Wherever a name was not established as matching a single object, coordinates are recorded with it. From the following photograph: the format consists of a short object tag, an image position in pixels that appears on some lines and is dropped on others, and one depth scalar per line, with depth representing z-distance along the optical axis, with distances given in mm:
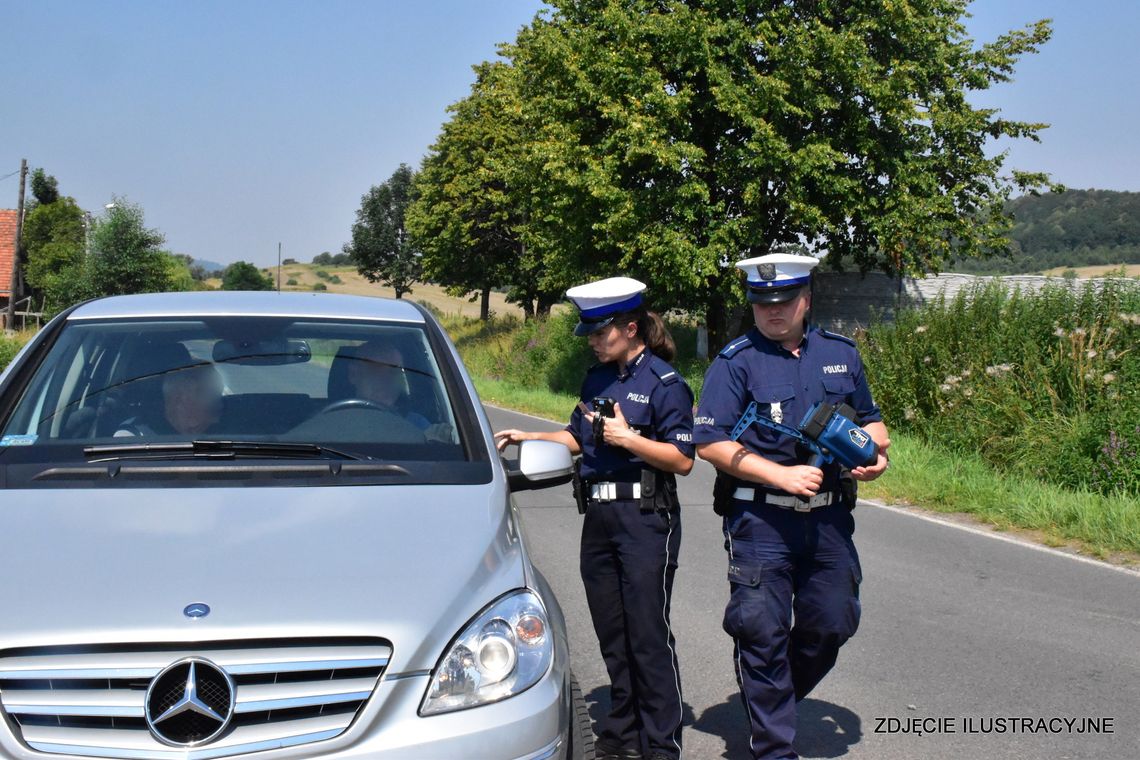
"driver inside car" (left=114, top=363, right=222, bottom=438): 4047
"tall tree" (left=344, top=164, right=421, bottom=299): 76500
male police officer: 4145
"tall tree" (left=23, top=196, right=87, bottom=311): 74750
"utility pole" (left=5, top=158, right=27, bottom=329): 46472
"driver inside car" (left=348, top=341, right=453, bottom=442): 4227
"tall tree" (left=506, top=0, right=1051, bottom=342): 24516
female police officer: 4398
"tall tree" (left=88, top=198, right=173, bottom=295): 55281
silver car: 2719
